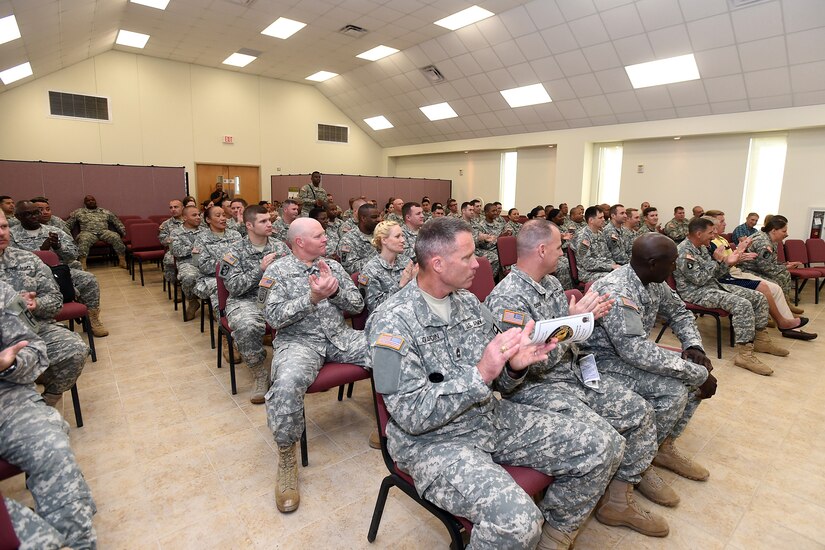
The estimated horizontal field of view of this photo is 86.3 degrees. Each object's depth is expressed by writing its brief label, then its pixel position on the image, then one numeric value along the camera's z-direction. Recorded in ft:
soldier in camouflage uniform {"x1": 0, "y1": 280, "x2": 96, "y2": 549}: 5.07
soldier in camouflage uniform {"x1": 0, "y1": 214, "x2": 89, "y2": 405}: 8.22
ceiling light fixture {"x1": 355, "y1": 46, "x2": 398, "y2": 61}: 33.55
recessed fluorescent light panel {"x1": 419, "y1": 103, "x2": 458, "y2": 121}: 39.14
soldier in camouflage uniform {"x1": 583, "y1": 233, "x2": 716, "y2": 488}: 7.07
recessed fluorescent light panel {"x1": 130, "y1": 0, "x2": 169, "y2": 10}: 24.41
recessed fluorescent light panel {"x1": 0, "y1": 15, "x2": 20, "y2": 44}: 17.61
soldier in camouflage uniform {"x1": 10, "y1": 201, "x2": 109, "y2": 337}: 14.37
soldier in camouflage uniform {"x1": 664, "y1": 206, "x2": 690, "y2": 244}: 27.55
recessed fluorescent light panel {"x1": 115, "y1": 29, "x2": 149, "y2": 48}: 29.91
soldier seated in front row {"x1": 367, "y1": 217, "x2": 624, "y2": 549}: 4.49
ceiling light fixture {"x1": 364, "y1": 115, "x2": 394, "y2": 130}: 45.49
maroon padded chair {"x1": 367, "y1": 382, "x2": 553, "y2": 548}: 4.76
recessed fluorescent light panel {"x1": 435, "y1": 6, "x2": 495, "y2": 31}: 26.25
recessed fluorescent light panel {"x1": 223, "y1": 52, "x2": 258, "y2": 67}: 35.10
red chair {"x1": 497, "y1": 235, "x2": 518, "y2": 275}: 17.33
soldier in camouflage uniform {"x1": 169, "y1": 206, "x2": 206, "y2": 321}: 15.78
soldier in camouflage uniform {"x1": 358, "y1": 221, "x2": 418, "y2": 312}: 10.34
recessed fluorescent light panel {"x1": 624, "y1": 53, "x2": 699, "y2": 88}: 25.07
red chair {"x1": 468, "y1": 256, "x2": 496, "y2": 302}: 11.44
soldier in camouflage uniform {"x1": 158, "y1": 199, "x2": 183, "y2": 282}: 18.61
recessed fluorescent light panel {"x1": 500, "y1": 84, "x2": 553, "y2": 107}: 32.19
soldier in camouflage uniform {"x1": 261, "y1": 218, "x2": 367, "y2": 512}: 7.08
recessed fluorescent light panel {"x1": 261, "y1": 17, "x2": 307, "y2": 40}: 27.86
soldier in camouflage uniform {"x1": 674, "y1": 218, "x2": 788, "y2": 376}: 12.72
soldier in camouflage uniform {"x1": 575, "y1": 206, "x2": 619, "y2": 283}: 16.88
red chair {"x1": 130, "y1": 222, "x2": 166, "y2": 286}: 21.21
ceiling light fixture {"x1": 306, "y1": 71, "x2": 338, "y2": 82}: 40.40
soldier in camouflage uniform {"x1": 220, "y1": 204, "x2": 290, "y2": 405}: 10.11
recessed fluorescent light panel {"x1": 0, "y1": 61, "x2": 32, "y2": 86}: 25.57
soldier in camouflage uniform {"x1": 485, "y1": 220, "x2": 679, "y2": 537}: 6.39
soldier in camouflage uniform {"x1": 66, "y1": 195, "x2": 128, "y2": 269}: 25.39
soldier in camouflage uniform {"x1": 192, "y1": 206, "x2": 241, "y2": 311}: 13.94
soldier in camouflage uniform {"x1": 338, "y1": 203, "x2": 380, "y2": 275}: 15.21
